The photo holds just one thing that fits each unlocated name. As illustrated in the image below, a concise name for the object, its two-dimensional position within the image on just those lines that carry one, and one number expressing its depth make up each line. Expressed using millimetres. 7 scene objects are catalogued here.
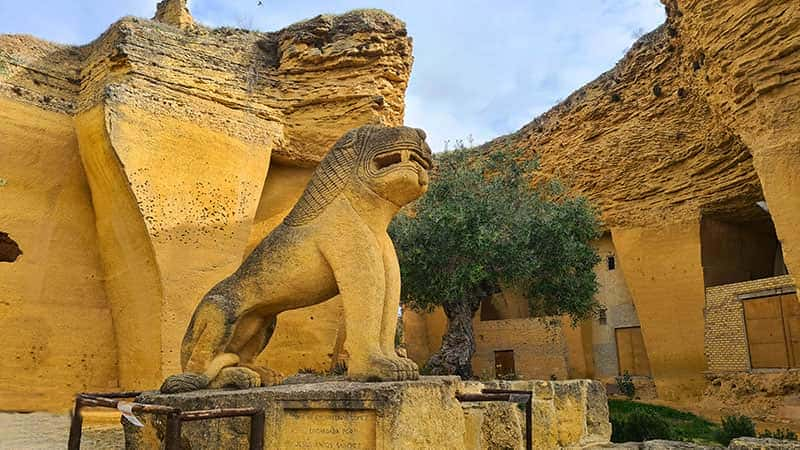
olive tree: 11109
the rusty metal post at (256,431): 3145
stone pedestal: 3094
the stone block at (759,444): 5293
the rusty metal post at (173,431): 2508
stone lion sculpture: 3932
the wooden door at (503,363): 17938
